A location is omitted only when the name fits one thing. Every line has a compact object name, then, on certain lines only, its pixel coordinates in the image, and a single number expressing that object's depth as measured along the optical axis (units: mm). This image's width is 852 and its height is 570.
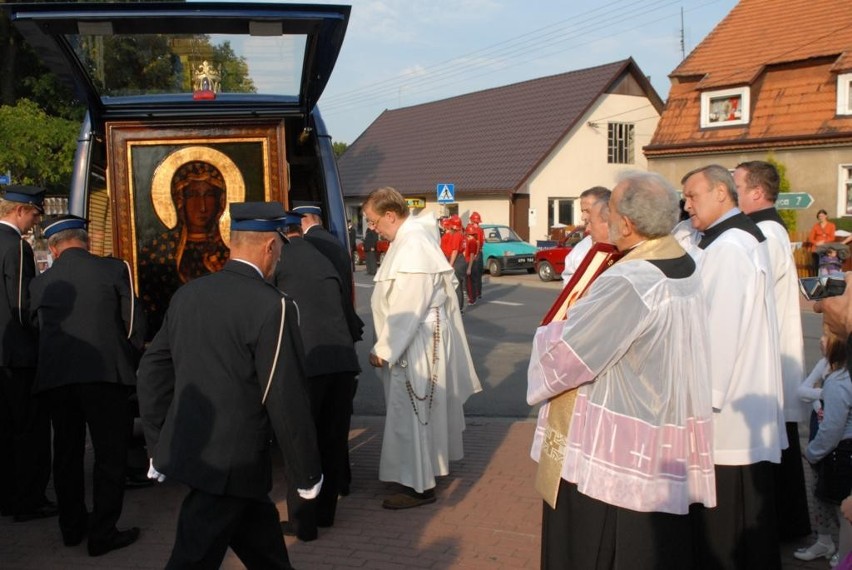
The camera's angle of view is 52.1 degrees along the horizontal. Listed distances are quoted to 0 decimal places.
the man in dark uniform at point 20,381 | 5445
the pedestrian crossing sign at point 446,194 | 26469
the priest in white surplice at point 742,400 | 4121
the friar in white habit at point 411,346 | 5605
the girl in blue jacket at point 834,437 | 4340
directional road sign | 18031
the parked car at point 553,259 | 24422
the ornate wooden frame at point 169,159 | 6715
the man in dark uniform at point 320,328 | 5359
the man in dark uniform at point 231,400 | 3346
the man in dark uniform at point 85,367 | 4895
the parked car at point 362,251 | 28375
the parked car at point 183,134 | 6441
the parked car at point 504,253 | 27266
